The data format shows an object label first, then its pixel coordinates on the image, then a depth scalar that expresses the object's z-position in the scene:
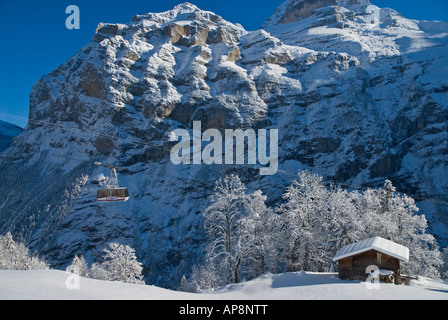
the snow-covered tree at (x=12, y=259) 59.62
